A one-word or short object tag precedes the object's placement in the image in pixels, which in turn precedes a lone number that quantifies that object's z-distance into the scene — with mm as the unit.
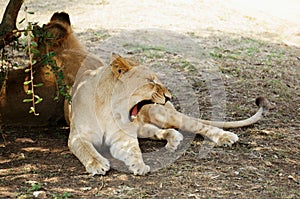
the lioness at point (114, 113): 7898
